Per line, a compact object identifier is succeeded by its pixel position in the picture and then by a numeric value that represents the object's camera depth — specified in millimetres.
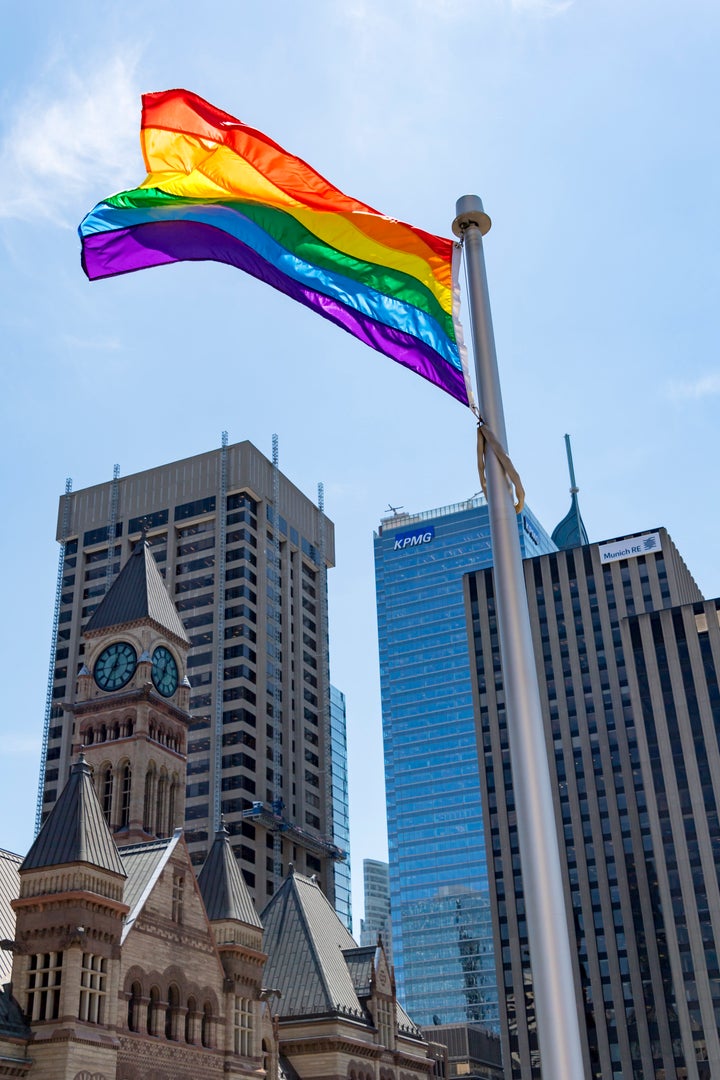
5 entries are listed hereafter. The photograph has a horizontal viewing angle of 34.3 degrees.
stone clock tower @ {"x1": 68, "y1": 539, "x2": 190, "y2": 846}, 82688
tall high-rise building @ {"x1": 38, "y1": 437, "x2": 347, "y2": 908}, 143750
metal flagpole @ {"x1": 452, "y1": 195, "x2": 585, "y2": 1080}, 15094
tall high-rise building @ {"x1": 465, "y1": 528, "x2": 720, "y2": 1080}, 149375
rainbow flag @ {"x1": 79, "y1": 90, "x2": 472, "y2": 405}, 22547
